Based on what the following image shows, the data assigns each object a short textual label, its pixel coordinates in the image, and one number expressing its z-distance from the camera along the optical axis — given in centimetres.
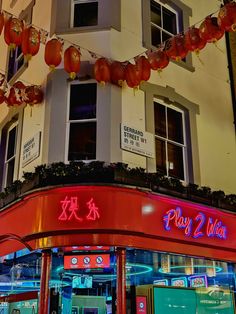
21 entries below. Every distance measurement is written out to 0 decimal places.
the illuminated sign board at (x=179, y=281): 1282
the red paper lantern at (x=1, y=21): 885
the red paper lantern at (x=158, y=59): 976
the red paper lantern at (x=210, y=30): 908
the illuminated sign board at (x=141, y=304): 862
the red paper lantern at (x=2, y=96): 1070
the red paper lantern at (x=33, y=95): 1023
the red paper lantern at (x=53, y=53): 920
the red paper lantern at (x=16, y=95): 1042
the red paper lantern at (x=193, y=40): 937
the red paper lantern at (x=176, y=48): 959
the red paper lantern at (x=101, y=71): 954
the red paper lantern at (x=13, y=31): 899
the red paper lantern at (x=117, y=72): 973
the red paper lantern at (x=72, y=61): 930
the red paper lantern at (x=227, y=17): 868
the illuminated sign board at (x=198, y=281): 1214
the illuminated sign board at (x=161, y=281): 1310
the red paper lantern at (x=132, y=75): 963
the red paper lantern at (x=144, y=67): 966
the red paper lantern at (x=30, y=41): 912
